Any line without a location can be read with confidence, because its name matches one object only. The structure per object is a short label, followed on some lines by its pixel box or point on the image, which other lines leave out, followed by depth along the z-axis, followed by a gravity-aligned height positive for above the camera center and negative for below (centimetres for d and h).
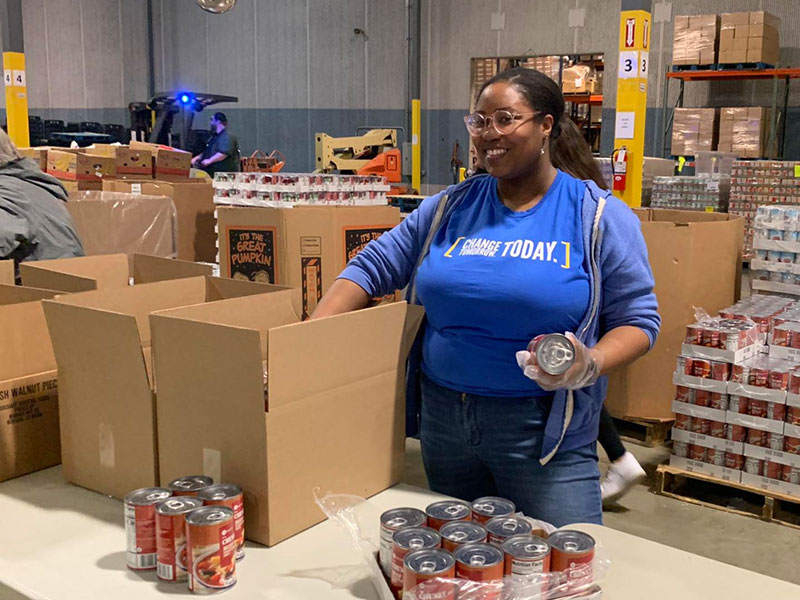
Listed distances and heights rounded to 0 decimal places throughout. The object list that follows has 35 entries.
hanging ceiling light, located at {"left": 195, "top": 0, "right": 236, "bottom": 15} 849 +159
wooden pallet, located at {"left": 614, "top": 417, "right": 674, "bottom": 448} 442 -146
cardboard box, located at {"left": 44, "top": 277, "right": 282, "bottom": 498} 158 -46
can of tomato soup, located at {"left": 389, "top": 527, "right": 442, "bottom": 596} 122 -56
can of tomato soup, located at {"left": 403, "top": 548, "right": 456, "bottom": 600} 114 -56
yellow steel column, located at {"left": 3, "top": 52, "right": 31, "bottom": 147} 999 +77
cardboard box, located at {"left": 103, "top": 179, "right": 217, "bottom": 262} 495 -31
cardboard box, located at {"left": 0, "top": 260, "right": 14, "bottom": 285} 227 -30
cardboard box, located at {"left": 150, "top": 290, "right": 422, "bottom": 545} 141 -44
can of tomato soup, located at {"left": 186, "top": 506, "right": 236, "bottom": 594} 127 -60
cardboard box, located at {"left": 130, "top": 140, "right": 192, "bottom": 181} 627 -3
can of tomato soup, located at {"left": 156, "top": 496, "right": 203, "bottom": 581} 132 -60
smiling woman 176 -31
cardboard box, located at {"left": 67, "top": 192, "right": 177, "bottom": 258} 411 -32
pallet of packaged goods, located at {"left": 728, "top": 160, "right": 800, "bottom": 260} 891 -21
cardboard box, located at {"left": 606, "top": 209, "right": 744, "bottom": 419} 423 -63
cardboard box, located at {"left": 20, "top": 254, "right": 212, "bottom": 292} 211 -30
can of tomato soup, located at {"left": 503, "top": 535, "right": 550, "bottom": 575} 120 -56
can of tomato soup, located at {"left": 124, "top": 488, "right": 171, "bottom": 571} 137 -61
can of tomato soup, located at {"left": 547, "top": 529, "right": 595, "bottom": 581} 122 -57
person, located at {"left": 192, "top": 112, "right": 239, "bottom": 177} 1112 +15
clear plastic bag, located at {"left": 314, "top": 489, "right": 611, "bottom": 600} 115 -60
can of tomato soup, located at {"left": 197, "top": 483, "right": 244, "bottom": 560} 134 -54
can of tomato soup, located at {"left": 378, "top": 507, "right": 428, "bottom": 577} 129 -57
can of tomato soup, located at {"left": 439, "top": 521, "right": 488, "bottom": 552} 125 -56
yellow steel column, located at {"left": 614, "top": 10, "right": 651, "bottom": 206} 612 +59
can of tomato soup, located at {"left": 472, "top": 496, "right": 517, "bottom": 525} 138 -58
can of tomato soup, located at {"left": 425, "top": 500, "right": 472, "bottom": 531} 134 -57
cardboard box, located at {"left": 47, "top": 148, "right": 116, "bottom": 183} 574 -6
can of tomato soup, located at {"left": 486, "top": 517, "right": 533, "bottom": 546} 129 -57
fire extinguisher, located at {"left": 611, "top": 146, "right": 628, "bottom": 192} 627 -1
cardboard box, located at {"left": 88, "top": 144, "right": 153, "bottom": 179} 592 -1
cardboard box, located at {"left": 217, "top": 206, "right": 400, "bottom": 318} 402 -39
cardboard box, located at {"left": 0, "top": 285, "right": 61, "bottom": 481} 182 -52
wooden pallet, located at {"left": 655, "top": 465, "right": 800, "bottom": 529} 361 -152
